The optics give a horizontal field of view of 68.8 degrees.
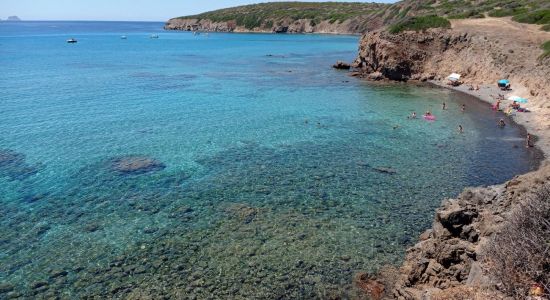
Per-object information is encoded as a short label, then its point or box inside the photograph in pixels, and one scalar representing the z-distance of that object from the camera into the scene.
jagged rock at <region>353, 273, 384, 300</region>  16.05
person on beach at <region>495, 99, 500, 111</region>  44.69
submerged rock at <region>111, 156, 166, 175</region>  28.53
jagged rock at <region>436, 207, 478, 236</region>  16.61
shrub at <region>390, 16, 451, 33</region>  68.94
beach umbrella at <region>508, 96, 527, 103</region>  42.59
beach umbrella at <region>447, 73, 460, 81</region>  58.91
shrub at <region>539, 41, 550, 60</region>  49.09
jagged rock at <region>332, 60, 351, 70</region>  79.19
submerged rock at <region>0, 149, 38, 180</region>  27.61
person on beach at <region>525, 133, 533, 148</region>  32.84
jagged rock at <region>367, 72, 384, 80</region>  66.12
